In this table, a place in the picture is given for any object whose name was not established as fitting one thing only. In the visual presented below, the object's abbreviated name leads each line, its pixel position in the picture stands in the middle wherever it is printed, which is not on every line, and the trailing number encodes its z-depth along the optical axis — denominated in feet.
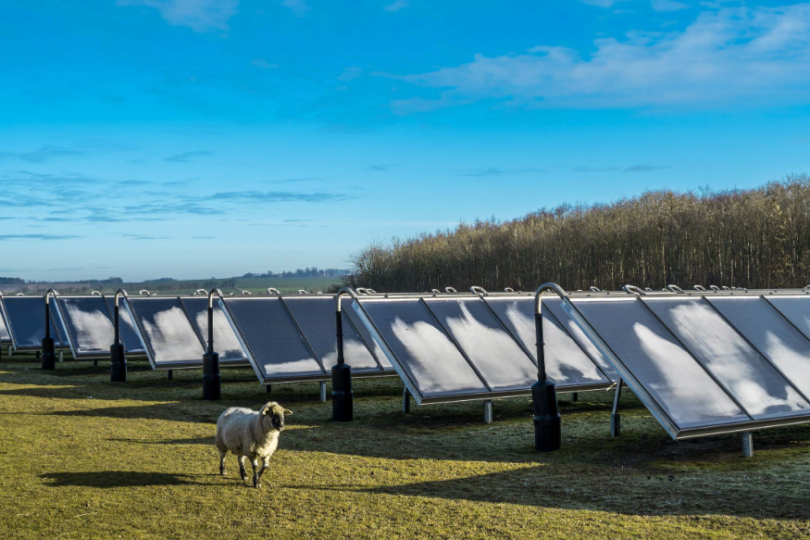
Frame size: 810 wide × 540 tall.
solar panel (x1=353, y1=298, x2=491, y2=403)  39.75
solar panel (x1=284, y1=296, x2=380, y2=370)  56.29
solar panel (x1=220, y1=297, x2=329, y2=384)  52.37
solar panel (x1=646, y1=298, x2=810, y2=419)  33.12
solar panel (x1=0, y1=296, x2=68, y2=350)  94.89
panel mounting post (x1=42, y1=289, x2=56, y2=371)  83.41
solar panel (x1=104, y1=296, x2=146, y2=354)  77.20
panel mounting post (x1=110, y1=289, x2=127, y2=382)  70.08
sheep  26.22
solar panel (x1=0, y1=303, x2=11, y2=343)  111.74
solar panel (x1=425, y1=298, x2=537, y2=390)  43.04
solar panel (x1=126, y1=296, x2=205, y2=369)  65.36
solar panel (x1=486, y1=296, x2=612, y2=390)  46.57
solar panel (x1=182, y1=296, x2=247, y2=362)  66.87
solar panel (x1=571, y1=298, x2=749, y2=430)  30.66
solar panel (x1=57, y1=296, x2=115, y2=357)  81.00
